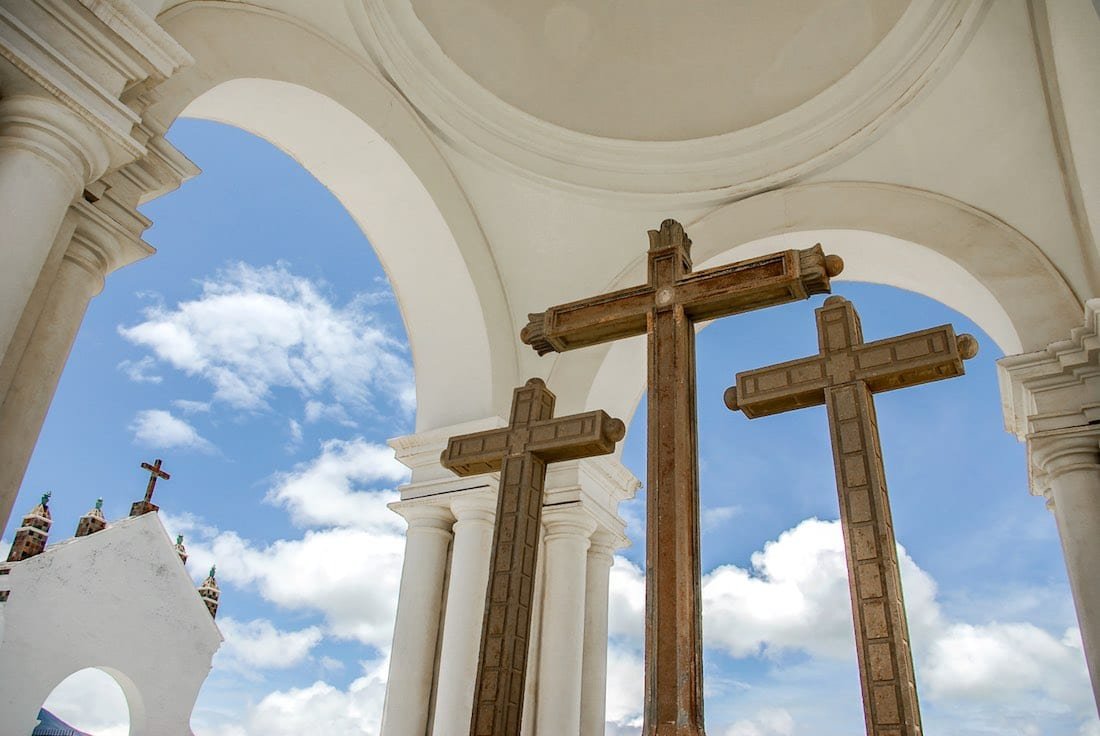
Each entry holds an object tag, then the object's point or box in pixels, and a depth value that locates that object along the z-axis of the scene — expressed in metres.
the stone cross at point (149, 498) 12.77
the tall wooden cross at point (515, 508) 3.06
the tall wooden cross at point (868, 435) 2.61
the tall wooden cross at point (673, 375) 2.75
